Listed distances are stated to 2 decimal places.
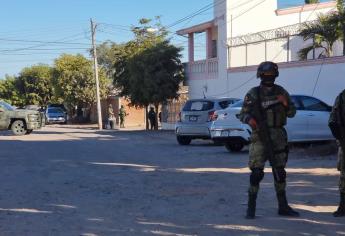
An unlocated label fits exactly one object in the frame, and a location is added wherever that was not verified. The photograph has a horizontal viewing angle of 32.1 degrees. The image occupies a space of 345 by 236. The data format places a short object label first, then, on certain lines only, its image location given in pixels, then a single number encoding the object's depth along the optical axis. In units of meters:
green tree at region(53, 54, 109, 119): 52.19
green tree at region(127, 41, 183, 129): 31.78
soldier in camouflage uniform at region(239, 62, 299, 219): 7.32
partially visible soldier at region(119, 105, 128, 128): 41.53
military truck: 28.70
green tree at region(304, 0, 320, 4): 35.74
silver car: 19.59
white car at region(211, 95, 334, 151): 15.91
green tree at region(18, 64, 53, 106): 72.56
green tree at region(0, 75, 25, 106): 75.88
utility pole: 40.31
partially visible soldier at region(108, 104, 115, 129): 39.97
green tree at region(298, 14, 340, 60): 22.29
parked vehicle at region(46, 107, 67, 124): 54.41
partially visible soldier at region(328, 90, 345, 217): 7.39
